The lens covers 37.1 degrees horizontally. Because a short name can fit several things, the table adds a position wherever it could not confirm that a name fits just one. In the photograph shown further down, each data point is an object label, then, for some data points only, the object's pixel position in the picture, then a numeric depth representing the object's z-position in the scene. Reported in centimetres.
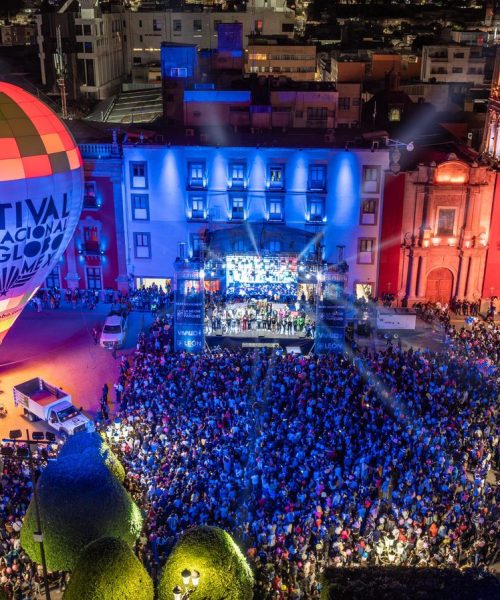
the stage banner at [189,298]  3725
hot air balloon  2683
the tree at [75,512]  2094
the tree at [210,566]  1838
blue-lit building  4297
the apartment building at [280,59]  7625
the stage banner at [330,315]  3728
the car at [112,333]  3850
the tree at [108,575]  1767
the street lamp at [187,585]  1645
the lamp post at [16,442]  2628
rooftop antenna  7214
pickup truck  3056
